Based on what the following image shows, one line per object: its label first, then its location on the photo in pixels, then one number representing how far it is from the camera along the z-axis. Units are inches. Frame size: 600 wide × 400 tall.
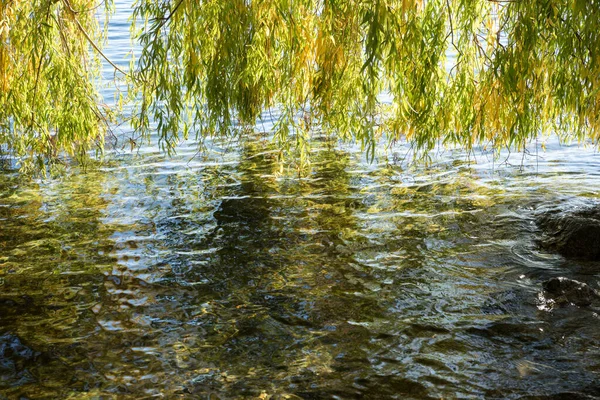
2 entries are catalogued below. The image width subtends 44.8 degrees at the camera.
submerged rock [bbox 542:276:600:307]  207.6
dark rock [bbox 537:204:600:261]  250.7
